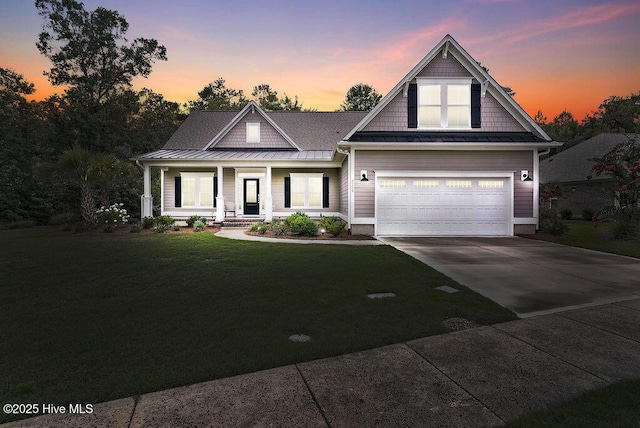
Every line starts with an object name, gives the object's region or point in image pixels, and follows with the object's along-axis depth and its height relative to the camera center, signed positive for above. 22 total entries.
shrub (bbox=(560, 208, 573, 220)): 23.70 -0.52
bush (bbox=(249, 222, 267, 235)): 14.00 -0.90
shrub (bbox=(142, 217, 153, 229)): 15.70 -0.75
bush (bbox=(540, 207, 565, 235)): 13.60 -0.80
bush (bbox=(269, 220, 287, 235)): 13.92 -0.90
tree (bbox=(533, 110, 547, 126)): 61.19 +16.91
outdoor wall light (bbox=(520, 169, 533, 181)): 13.88 +1.35
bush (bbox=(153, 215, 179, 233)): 15.35 -0.70
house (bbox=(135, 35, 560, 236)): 13.84 +2.12
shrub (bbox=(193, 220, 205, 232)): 15.14 -0.87
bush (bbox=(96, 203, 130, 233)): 15.66 -0.51
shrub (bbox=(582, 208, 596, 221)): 22.50 -0.43
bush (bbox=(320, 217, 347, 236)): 13.46 -0.78
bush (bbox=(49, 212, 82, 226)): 19.65 -0.70
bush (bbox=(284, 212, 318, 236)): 13.48 -0.81
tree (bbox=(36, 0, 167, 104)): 24.77 +12.53
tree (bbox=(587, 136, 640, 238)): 12.92 +0.99
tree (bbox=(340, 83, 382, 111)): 42.34 +14.28
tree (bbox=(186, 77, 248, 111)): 45.31 +15.47
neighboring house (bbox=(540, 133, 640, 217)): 22.84 +2.24
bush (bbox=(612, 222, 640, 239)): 12.76 -0.94
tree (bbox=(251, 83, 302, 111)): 43.65 +14.64
